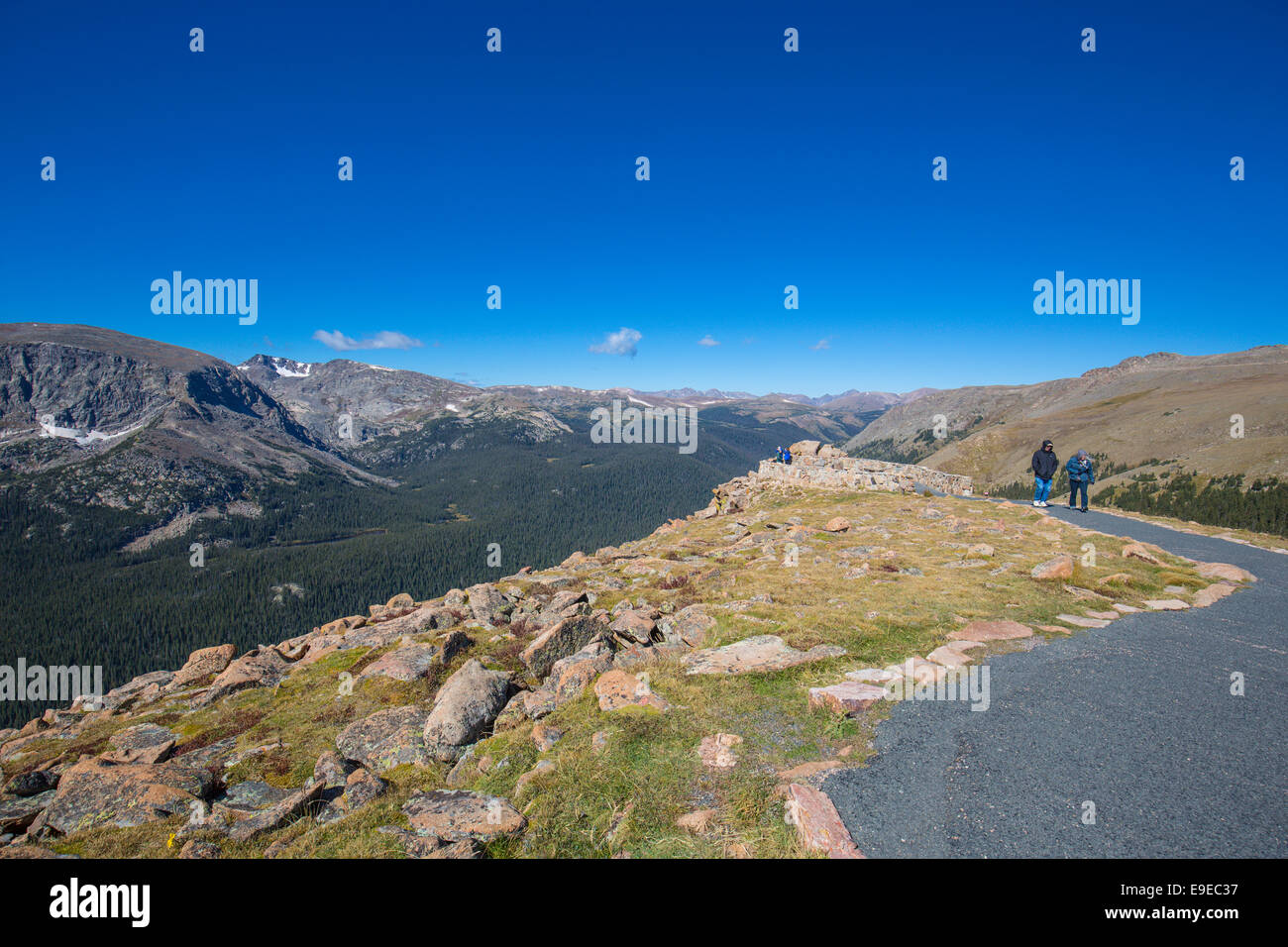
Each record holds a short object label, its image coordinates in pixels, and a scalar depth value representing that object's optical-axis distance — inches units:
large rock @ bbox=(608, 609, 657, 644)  495.2
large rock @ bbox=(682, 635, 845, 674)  413.1
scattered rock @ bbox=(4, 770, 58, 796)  360.5
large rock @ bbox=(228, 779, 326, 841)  278.2
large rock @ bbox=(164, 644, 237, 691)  577.3
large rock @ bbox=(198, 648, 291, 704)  507.5
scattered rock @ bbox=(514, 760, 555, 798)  288.2
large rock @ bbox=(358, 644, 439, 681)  474.6
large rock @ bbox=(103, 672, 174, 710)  557.6
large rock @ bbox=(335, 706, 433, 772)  349.7
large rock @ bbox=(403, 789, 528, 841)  255.8
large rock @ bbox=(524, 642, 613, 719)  379.6
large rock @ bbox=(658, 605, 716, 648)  484.1
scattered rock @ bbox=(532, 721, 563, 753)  330.6
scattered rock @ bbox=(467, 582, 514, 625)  613.3
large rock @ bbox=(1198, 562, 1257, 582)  584.7
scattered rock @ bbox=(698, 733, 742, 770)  295.3
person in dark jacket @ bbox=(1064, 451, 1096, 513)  1062.4
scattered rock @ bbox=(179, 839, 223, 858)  263.7
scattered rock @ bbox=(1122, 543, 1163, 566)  645.9
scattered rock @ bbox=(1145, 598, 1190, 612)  505.7
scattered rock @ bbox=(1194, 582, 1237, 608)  518.4
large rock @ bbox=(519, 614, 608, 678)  462.3
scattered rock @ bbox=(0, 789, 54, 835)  313.3
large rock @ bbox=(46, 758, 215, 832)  300.4
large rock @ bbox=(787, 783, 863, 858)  224.5
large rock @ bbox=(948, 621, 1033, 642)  444.4
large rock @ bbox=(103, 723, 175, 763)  385.4
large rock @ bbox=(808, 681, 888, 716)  344.8
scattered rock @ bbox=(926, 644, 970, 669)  398.3
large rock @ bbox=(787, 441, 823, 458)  1596.6
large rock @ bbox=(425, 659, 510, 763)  358.0
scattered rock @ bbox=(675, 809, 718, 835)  243.9
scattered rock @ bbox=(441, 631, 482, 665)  499.2
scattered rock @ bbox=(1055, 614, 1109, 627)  467.8
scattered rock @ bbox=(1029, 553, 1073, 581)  575.2
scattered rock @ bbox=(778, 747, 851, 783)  277.6
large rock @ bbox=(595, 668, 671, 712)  363.9
